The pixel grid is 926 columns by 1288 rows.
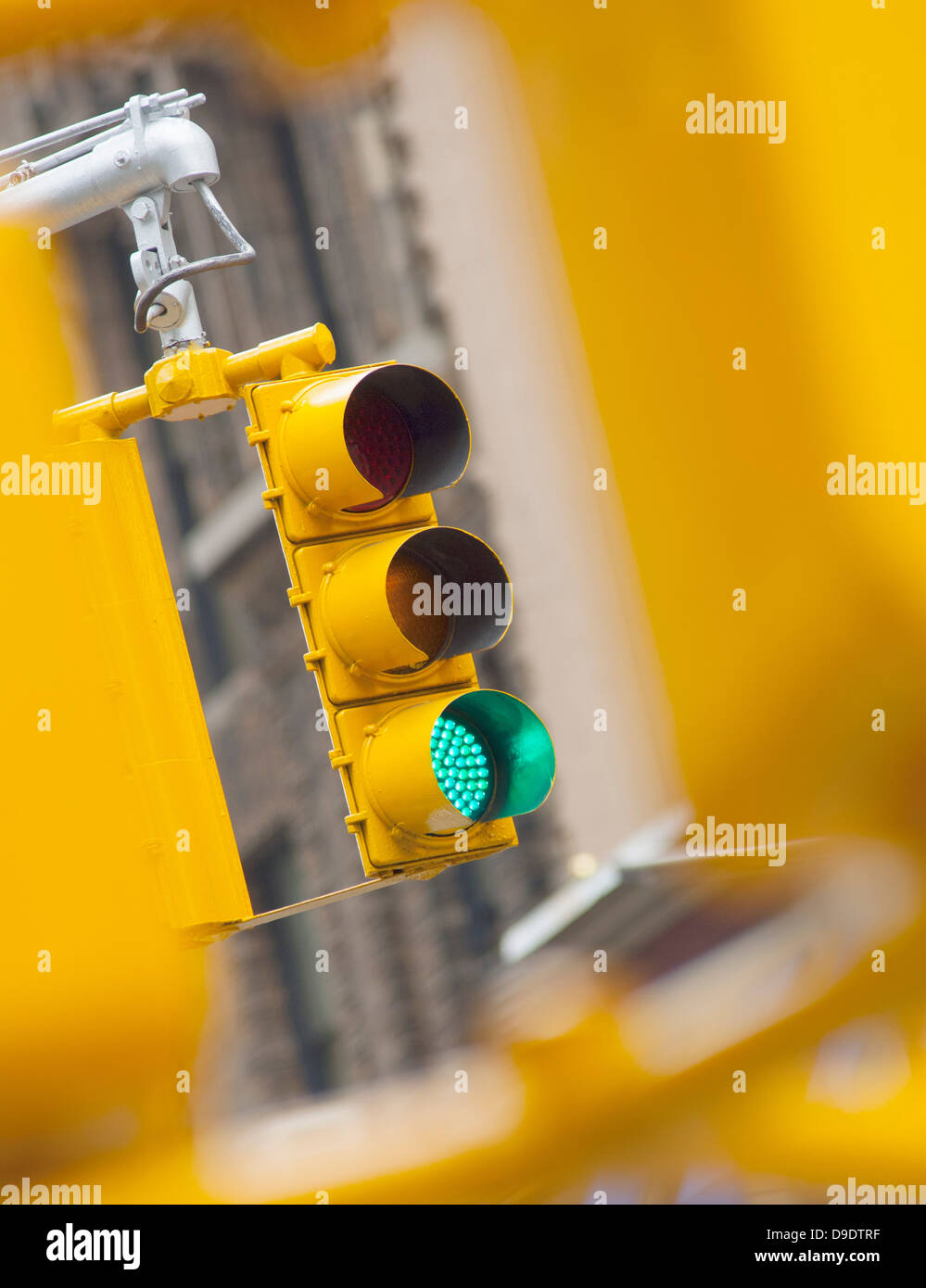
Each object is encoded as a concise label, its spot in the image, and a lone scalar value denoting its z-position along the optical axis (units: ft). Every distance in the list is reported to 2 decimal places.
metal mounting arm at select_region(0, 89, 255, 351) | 27.76
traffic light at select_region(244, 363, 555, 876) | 24.40
